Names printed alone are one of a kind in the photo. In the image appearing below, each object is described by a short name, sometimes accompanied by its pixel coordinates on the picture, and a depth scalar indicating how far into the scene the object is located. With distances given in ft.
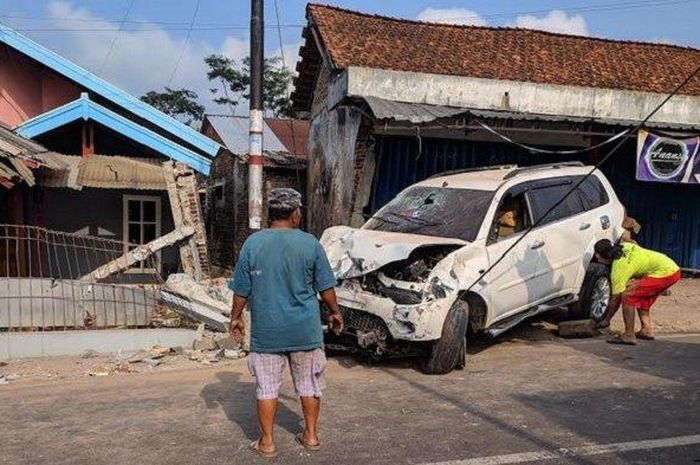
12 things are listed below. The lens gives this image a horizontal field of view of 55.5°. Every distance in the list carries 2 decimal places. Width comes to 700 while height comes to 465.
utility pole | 28.84
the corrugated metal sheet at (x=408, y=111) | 33.63
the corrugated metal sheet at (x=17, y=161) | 28.12
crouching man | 25.93
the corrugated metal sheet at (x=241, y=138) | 68.74
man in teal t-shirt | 13.91
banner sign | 39.91
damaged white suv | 21.24
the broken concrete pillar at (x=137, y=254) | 30.04
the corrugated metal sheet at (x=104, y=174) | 32.94
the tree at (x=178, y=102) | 138.51
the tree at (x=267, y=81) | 124.88
